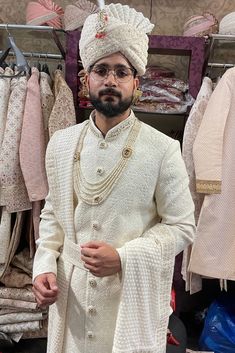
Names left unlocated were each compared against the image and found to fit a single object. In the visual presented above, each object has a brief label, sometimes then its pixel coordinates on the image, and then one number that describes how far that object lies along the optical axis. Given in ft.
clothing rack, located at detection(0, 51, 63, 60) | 5.87
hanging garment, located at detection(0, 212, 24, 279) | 5.35
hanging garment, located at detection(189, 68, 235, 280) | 5.04
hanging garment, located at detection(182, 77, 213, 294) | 5.24
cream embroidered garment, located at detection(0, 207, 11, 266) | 5.26
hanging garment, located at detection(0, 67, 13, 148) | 5.24
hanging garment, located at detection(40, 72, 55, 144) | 5.33
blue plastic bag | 5.59
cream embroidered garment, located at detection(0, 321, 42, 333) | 5.58
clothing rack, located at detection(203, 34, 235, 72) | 5.28
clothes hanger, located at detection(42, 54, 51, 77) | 5.55
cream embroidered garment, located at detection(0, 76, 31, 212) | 5.14
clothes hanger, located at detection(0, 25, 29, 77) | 5.32
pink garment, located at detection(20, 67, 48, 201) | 5.12
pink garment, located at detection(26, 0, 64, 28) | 5.65
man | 2.91
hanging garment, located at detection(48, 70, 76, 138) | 5.15
